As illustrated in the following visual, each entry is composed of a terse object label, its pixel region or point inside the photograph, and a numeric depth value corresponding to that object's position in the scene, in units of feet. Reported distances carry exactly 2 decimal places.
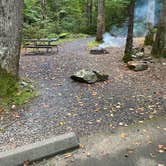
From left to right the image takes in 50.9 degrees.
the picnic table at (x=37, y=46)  25.75
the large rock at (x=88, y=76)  15.99
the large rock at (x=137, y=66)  19.00
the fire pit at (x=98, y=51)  24.65
